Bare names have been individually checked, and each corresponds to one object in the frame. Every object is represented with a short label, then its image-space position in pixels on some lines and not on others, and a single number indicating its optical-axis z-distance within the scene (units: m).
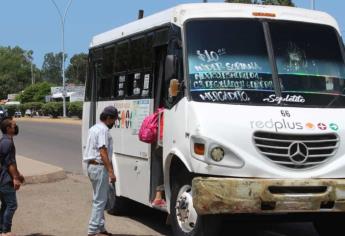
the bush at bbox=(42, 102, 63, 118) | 75.81
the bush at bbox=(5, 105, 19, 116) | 95.44
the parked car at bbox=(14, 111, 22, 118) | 91.19
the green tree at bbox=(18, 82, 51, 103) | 125.56
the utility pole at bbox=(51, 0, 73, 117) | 58.69
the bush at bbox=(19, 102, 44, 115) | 90.88
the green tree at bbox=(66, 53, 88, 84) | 158.62
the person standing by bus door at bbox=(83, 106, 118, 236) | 7.81
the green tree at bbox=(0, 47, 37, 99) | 167.38
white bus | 6.89
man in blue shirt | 7.90
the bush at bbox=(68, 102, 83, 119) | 67.86
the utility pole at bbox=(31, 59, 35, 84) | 170.54
